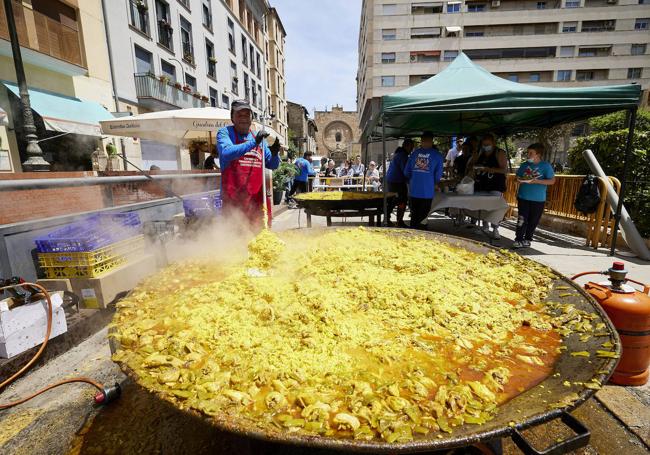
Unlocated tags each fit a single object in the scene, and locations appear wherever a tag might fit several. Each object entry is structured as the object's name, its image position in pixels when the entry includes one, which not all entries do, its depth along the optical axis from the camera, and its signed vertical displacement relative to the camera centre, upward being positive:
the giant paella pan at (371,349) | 1.05 -0.81
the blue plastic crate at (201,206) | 5.53 -0.71
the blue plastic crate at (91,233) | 3.45 -0.72
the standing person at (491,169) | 6.43 -0.10
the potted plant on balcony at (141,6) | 15.62 +7.99
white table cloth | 6.00 -0.74
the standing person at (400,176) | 7.54 -0.25
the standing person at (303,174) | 11.68 -0.25
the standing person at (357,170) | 16.12 -0.19
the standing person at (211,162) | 8.55 +0.18
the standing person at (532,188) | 5.57 -0.43
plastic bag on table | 6.29 -0.44
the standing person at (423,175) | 6.00 -0.19
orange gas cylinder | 2.21 -1.05
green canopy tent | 4.89 +1.04
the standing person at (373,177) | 12.99 -0.48
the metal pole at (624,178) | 5.19 -0.27
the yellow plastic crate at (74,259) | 3.46 -0.95
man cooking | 3.58 -0.01
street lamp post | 6.90 +1.36
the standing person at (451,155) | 10.18 +0.33
